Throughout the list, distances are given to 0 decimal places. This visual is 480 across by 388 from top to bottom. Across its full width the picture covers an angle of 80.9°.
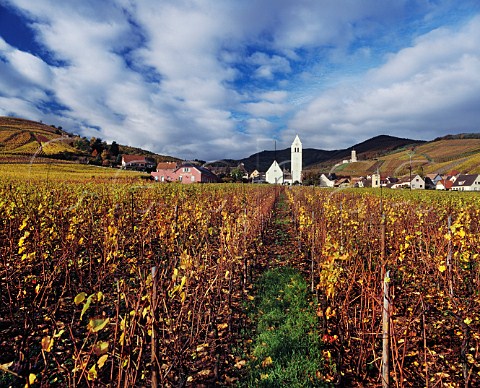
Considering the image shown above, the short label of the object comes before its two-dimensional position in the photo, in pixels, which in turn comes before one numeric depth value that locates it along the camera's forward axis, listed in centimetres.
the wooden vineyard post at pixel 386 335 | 230
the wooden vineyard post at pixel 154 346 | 192
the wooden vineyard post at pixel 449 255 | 367
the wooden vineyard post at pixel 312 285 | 533
